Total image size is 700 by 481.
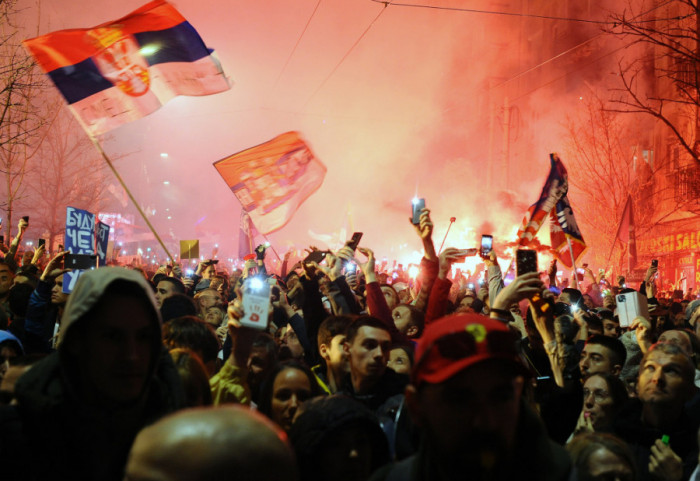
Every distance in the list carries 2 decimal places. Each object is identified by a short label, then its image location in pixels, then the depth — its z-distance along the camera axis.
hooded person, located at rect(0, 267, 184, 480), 1.84
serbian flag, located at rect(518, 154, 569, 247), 8.81
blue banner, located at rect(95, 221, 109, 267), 7.71
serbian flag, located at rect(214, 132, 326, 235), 9.48
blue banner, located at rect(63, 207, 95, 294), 6.87
